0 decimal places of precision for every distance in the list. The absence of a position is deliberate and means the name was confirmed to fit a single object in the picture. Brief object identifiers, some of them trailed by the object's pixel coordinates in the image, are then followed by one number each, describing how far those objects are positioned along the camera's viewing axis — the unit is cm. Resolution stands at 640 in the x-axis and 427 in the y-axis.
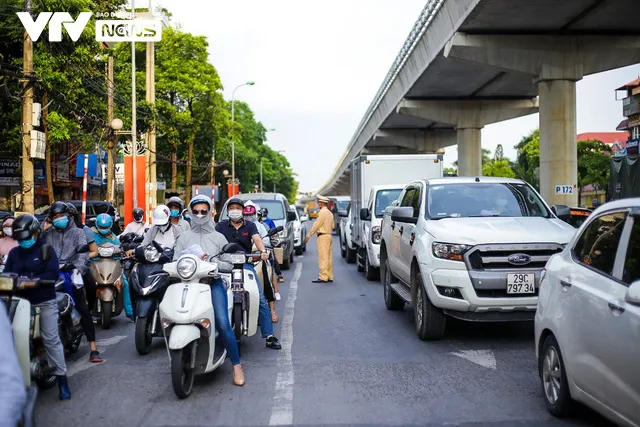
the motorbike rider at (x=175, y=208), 1130
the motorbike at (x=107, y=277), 965
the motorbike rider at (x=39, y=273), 616
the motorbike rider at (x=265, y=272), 949
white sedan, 437
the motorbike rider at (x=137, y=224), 1221
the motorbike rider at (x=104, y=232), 1015
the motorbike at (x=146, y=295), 822
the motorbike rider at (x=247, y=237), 845
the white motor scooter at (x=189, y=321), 619
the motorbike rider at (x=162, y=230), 990
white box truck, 1870
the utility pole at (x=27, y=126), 1984
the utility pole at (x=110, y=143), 3153
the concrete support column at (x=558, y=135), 2583
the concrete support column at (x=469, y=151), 4003
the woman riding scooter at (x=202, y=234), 765
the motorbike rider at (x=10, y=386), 300
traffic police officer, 1606
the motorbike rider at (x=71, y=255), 769
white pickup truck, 810
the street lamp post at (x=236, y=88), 5867
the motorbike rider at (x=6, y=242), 905
